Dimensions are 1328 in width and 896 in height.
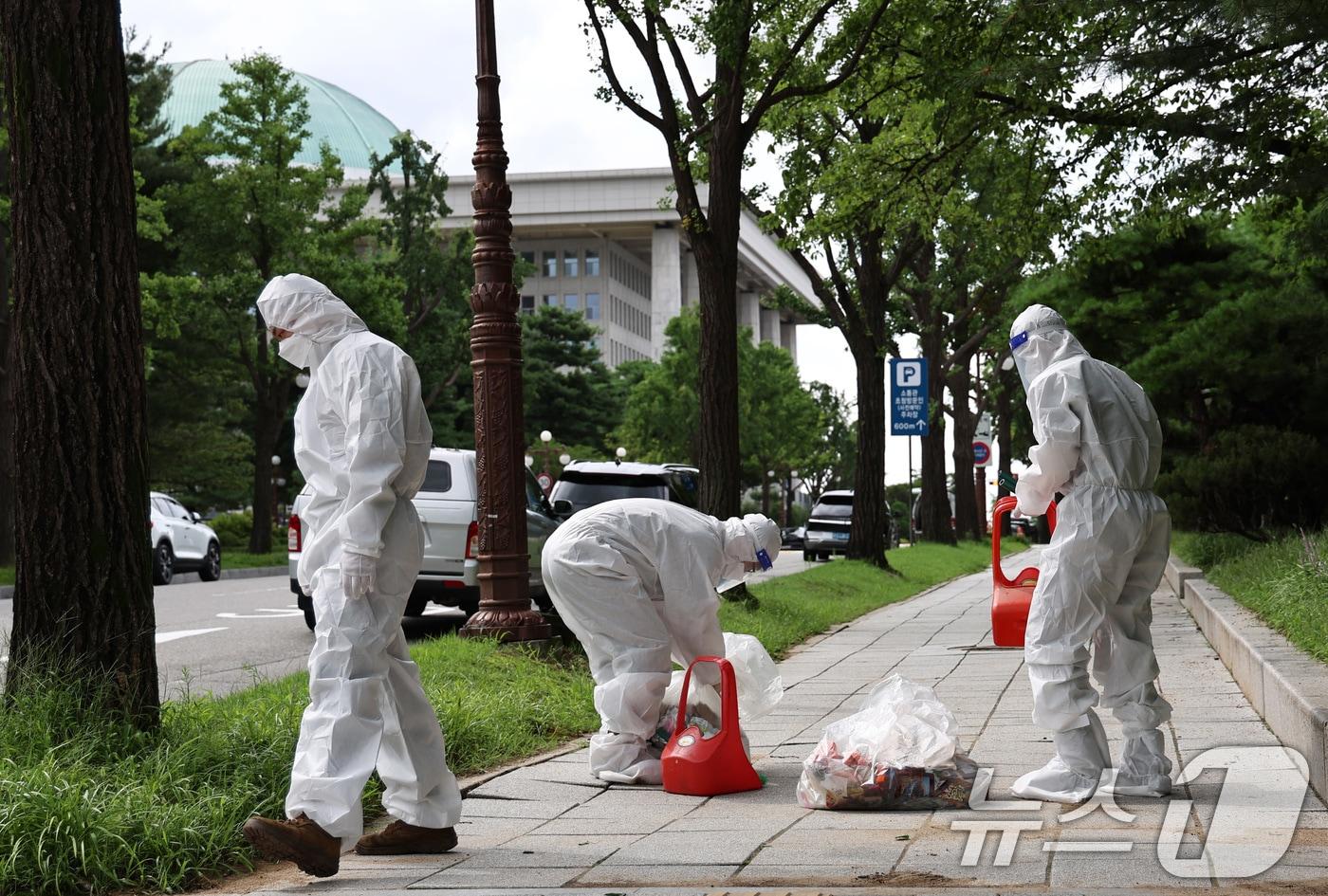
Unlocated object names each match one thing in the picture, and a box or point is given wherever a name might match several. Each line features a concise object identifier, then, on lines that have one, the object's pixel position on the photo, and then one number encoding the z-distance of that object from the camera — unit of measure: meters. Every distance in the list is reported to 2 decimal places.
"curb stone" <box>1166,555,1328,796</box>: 6.01
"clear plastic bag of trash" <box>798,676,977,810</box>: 5.82
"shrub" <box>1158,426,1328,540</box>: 15.87
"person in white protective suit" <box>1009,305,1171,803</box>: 5.84
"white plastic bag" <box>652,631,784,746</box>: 6.81
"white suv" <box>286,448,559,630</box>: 13.85
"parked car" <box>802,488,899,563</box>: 41.34
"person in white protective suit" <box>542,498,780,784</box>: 6.51
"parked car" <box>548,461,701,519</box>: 16.16
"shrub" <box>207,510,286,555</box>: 46.53
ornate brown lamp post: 10.75
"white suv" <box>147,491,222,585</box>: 25.55
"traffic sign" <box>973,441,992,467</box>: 49.28
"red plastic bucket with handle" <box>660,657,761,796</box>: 6.27
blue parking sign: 27.75
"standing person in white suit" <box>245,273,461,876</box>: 4.98
